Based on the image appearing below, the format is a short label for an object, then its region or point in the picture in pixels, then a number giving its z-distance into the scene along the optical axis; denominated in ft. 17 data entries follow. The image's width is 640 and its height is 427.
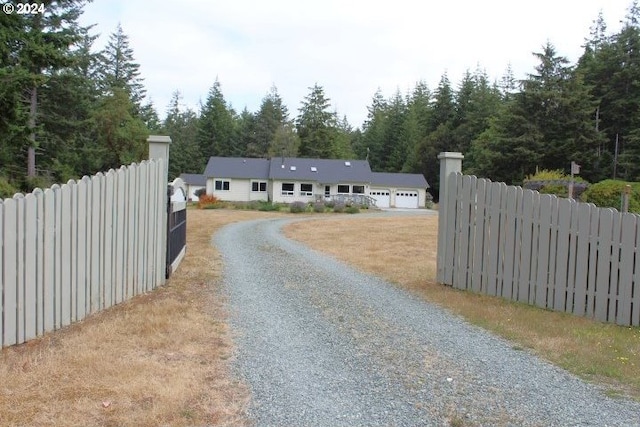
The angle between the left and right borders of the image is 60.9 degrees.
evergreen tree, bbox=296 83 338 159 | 241.35
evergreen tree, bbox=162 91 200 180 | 234.38
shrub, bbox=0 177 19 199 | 50.11
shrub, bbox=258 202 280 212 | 128.16
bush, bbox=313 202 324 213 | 123.54
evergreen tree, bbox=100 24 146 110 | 213.46
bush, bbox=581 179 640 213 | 38.86
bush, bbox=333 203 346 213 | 124.98
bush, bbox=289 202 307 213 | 121.70
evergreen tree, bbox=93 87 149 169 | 147.43
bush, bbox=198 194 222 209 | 132.67
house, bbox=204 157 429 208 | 165.17
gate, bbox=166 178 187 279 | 30.19
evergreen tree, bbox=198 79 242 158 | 251.60
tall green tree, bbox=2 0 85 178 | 41.39
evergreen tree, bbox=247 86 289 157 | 243.15
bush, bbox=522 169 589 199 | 65.98
